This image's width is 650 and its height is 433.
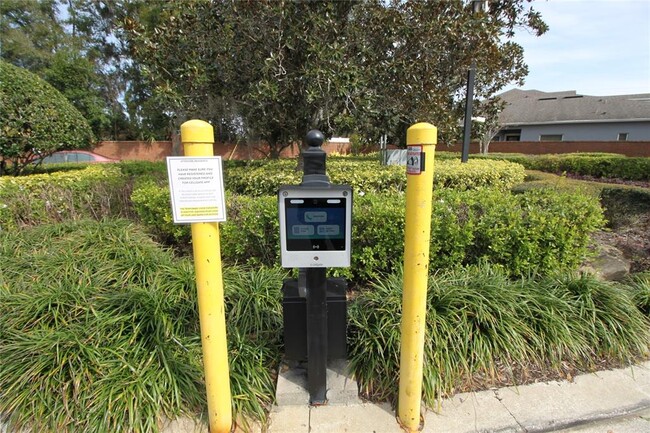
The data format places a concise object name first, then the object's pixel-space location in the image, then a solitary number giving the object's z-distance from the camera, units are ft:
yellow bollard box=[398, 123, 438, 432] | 5.49
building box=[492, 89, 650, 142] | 74.02
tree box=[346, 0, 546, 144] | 17.88
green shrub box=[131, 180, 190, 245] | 13.22
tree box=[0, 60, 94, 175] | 17.33
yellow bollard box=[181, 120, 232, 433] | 5.26
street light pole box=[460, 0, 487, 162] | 25.46
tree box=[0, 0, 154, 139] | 75.41
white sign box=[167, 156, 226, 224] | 5.27
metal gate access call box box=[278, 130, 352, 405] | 6.00
